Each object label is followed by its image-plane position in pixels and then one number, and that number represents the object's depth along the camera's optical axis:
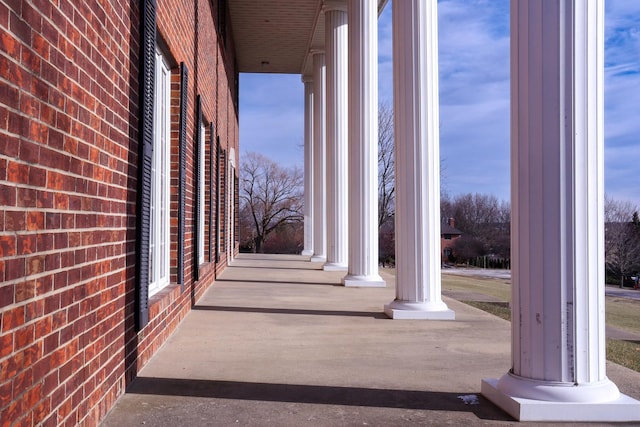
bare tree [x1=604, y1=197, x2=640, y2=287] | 66.00
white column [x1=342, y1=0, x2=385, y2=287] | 11.70
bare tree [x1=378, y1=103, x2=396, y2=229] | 35.97
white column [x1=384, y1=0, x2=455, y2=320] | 7.93
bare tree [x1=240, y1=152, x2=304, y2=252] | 50.81
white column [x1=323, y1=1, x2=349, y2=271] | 15.14
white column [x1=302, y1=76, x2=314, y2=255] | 25.27
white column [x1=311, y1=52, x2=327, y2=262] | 20.48
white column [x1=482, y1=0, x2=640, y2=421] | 3.92
